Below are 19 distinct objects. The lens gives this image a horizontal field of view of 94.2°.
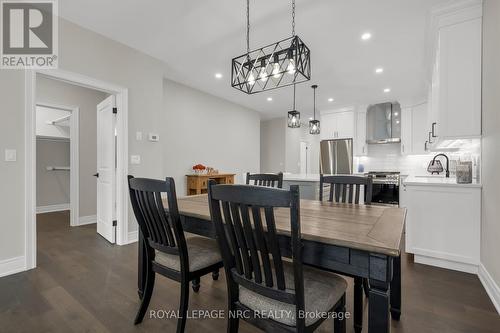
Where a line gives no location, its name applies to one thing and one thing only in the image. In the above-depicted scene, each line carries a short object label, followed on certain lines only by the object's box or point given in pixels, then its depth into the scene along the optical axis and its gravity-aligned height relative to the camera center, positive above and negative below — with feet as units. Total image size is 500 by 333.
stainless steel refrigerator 19.29 +0.64
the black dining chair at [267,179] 7.51 -0.50
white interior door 10.36 -0.32
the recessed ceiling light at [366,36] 9.23 +5.19
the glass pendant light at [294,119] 11.17 +2.21
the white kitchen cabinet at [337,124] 19.47 +3.50
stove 15.55 -1.68
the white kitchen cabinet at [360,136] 19.02 +2.38
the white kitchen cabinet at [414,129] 16.61 +2.63
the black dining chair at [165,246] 4.35 -1.70
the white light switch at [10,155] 7.41 +0.24
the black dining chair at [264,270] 2.89 -1.54
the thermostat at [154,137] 11.21 +1.28
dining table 3.02 -1.13
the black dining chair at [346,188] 6.16 -0.67
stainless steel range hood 18.06 +3.34
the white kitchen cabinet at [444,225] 7.49 -2.06
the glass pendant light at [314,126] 13.43 +2.23
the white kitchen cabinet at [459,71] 7.23 +3.02
